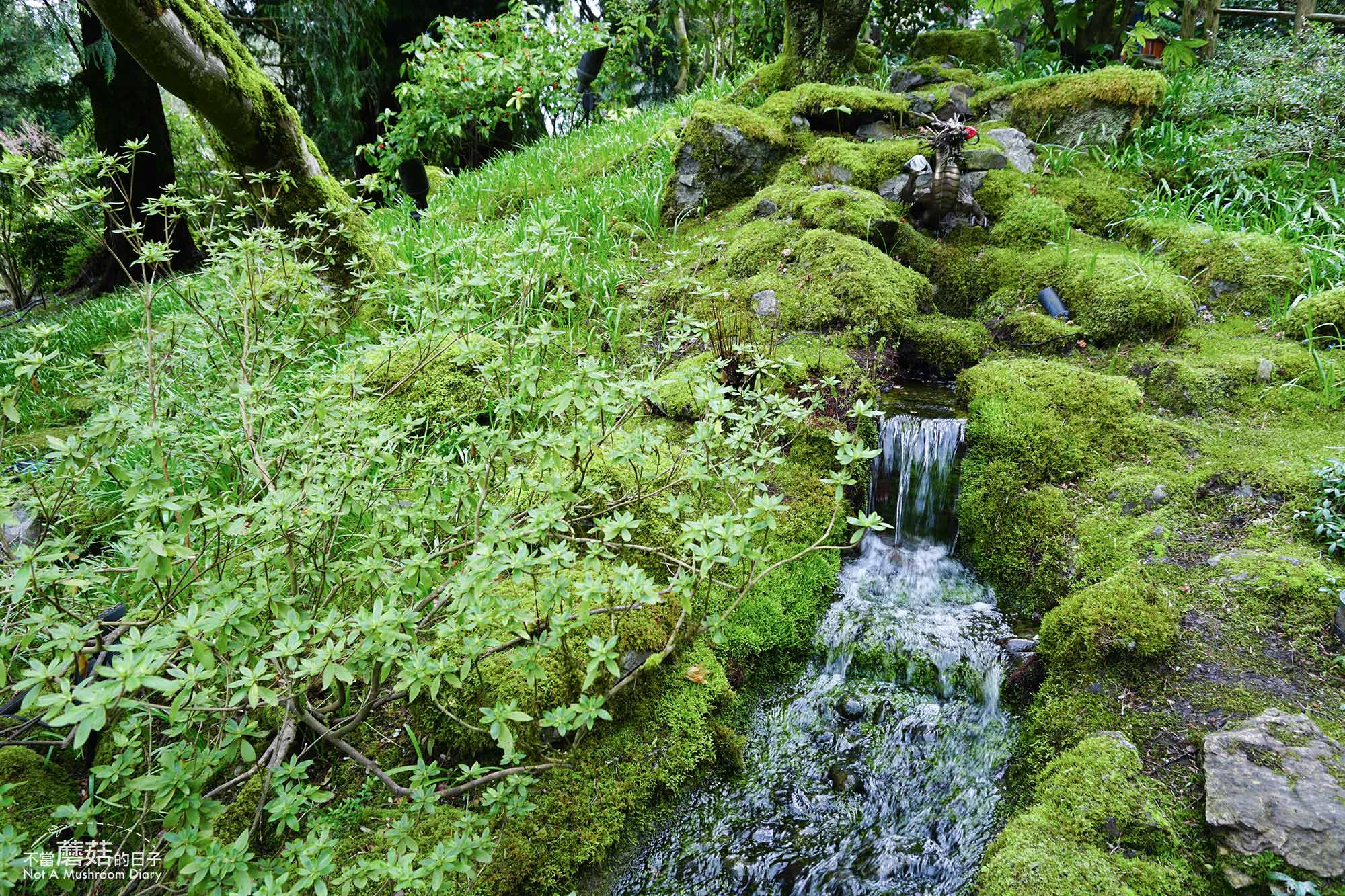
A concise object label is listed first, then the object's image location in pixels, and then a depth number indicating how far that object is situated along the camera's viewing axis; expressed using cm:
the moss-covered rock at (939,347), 429
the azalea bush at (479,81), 812
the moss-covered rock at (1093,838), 182
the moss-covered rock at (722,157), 564
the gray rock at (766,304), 421
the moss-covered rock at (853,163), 528
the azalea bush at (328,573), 154
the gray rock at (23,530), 296
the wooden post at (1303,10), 728
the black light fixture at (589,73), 1041
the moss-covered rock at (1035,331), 426
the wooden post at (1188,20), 715
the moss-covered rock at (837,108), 582
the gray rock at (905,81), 699
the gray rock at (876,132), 588
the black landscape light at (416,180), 834
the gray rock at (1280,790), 174
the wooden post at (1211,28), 738
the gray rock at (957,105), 637
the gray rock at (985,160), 564
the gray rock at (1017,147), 582
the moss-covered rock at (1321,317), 378
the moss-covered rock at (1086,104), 596
